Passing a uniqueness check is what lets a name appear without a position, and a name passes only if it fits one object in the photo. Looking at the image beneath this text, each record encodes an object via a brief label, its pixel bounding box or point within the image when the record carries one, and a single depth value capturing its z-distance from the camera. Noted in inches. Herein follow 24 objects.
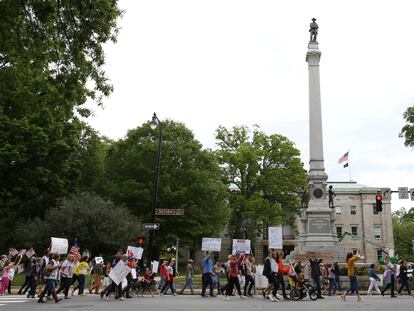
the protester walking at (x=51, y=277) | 604.1
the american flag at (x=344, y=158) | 1768.9
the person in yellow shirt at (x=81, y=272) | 753.0
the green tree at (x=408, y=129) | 1200.2
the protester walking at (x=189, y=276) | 843.9
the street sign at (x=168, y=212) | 869.2
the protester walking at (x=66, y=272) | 648.4
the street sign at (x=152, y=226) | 871.7
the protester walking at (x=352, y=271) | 677.9
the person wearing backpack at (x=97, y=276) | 803.7
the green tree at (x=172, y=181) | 1643.7
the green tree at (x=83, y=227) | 1279.5
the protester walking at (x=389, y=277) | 784.9
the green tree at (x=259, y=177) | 2069.4
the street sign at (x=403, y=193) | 1063.6
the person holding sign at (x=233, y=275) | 681.0
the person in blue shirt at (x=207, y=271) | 711.7
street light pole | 905.3
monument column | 1284.4
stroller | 679.1
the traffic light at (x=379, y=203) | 999.9
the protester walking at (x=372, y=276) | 818.5
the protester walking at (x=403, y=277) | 803.4
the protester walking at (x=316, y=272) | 716.7
